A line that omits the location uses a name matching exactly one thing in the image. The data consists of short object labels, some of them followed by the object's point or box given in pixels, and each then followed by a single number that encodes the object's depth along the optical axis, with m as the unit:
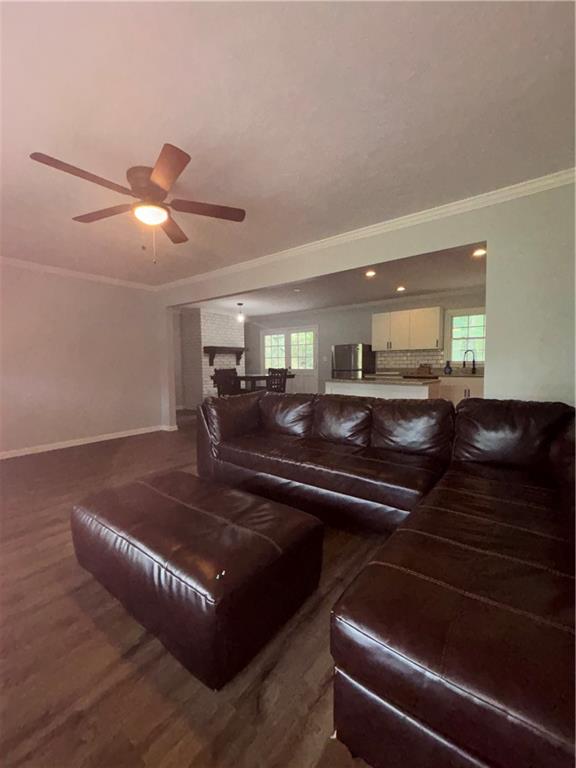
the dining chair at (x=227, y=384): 6.41
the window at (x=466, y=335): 5.70
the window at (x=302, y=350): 8.09
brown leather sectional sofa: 0.69
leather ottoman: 1.14
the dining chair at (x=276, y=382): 6.75
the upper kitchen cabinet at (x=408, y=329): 5.86
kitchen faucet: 5.76
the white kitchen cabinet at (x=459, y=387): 5.30
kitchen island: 3.97
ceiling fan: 1.69
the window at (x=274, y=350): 8.62
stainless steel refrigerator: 6.71
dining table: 6.77
